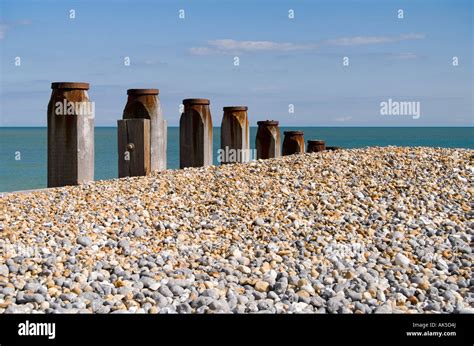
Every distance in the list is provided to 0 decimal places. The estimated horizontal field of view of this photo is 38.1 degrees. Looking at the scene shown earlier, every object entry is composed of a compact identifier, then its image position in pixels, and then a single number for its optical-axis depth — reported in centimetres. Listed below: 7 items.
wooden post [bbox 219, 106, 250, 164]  1138
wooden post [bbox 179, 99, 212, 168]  1055
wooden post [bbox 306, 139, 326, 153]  1748
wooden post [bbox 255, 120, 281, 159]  1342
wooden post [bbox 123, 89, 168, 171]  996
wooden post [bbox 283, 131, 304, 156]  1554
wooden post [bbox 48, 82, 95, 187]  920
